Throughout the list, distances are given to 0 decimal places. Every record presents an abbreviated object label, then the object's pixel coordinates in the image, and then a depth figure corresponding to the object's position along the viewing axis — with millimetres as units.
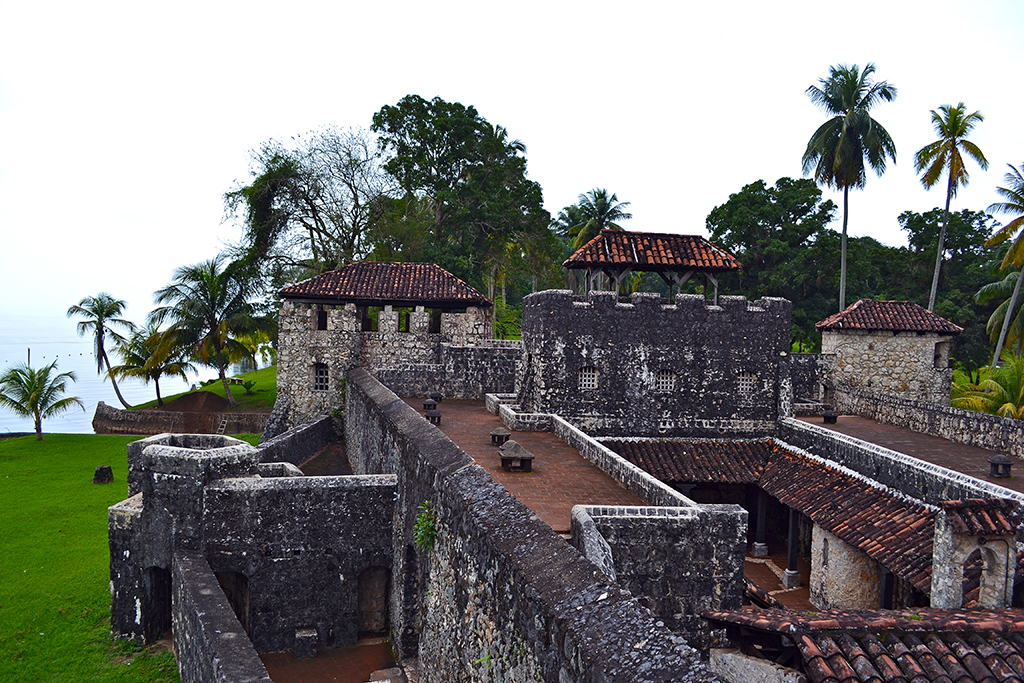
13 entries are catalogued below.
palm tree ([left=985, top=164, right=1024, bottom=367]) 25734
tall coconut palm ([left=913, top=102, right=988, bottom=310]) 30031
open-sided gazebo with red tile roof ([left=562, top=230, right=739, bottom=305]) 18891
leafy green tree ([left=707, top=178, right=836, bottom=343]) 37219
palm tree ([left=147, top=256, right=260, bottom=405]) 33781
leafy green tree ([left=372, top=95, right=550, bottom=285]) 35938
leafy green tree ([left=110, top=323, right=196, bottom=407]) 33938
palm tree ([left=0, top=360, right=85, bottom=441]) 29766
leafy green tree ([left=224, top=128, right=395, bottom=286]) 35938
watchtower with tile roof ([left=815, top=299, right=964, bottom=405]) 23984
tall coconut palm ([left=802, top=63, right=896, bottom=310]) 33469
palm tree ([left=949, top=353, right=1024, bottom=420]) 21109
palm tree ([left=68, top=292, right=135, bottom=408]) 37219
